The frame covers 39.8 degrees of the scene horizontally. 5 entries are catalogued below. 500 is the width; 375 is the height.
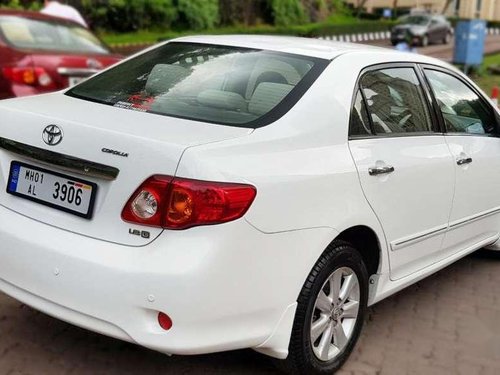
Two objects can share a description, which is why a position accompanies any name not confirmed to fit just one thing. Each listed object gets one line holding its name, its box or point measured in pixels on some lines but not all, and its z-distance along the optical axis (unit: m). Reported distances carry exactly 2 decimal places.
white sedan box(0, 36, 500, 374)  2.66
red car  6.86
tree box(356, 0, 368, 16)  49.59
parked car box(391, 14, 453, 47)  33.91
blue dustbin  18.16
